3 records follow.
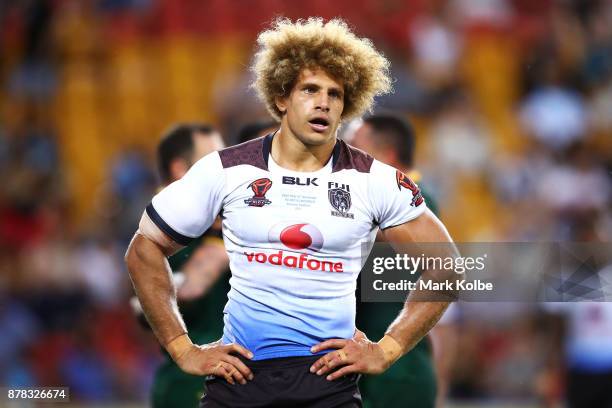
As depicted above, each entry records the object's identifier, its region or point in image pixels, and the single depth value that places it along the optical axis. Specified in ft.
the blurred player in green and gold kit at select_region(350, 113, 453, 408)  41.34
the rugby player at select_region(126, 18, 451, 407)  30.42
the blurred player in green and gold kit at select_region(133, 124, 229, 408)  40.63
